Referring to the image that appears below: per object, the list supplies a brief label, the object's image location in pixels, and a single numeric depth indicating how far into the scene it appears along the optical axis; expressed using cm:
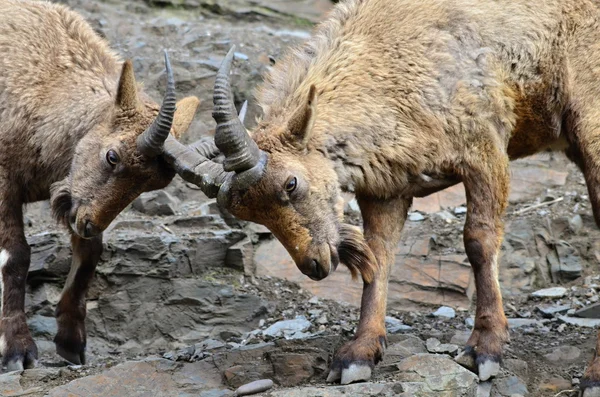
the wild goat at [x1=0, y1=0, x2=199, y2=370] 1555
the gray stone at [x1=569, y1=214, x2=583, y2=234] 2037
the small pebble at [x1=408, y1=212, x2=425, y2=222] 2091
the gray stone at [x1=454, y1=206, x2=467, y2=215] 2124
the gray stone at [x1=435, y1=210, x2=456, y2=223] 2082
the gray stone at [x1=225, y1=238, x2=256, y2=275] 1948
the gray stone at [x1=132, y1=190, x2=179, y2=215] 2059
